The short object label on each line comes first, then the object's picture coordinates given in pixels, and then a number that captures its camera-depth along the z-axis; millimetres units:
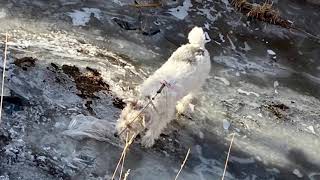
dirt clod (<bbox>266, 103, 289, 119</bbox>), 5949
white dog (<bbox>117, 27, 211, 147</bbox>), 4531
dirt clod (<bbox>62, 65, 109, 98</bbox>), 5414
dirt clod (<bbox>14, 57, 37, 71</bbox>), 5480
